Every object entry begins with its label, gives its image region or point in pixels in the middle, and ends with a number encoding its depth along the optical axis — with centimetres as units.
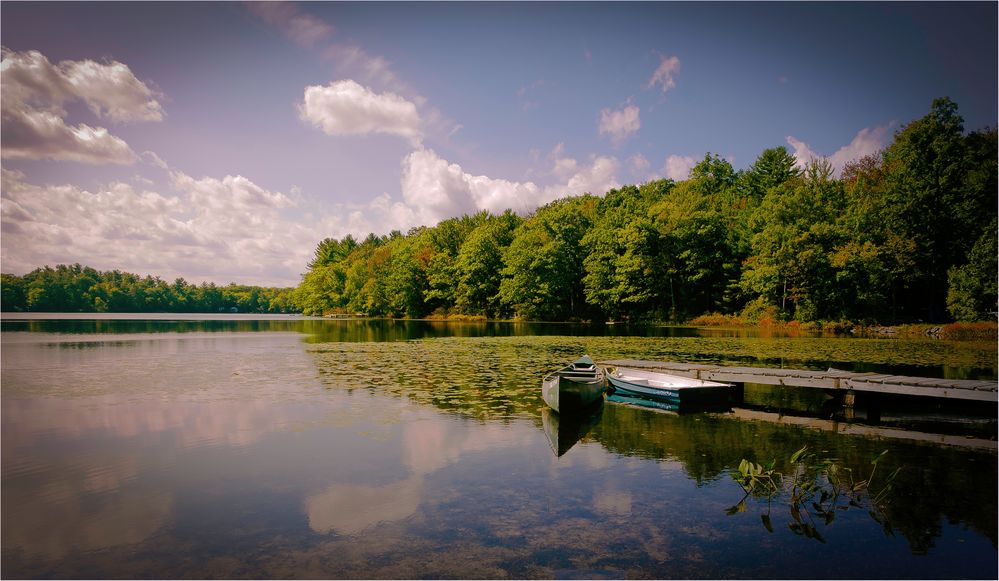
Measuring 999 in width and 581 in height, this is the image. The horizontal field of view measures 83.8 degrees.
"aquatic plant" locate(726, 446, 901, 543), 864
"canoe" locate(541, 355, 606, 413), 1608
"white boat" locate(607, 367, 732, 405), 1731
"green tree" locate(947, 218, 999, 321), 4456
